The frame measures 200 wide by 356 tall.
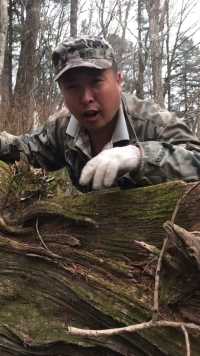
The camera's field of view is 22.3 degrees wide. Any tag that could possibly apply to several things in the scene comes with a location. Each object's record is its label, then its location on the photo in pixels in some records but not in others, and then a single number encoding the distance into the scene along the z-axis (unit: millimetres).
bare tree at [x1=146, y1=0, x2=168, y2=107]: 10094
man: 1782
